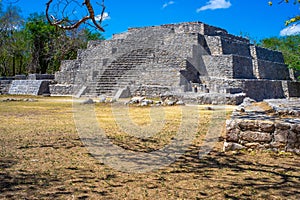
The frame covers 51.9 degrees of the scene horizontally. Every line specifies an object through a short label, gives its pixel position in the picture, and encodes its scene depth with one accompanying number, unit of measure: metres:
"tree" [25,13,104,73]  29.42
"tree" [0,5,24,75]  27.78
